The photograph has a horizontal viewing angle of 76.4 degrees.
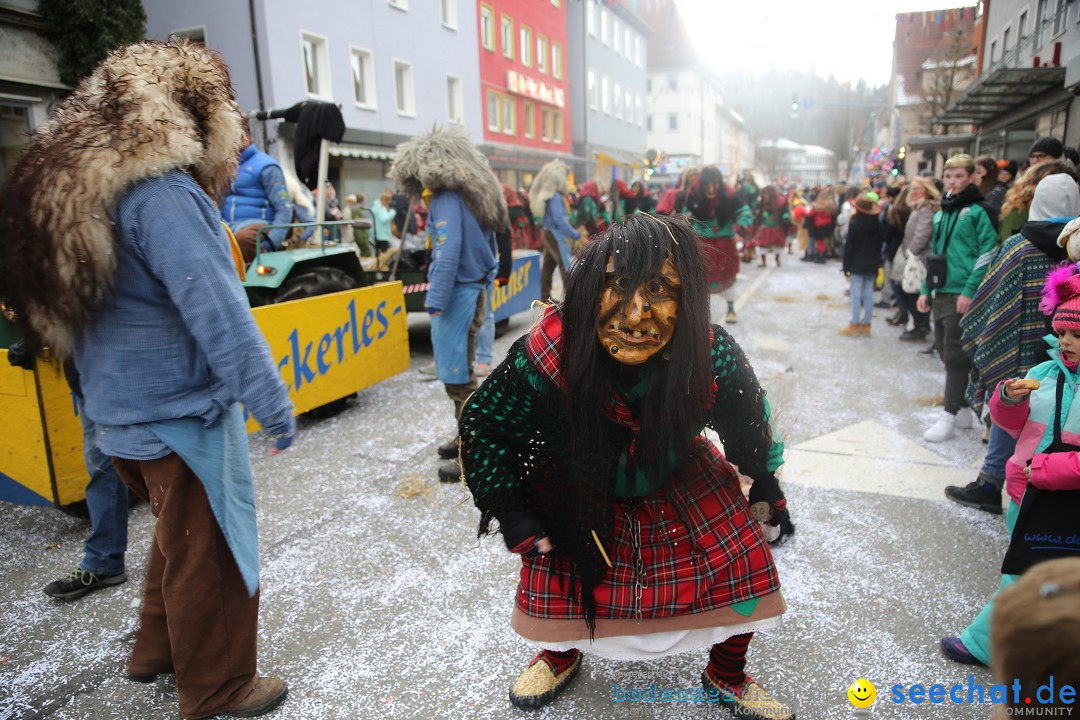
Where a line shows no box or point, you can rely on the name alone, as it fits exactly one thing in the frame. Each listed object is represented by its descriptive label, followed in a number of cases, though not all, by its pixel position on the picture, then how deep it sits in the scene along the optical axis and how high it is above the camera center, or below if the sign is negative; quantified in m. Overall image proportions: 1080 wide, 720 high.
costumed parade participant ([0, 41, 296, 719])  1.83 -0.24
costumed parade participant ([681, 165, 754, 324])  7.85 +0.01
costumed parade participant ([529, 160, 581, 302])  8.57 +0.10
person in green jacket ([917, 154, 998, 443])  4.53 -0.32
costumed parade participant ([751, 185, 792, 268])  14.81 -0.24
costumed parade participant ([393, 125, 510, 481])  3.96 -0.11
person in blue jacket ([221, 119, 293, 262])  4.89 +0.16
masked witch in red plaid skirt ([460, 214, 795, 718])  1.76 -0.69
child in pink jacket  2.15 -0.70
